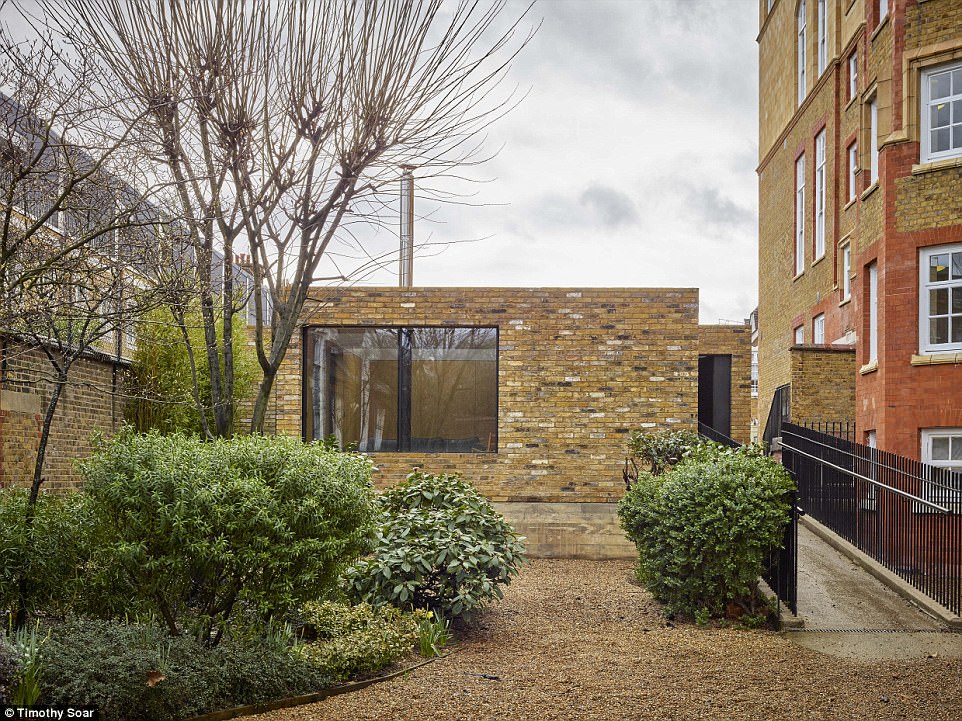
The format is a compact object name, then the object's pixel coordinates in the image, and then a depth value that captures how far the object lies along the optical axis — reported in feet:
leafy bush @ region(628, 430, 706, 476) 45.78
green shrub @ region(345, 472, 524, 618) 25.61
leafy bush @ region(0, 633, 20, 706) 16.30
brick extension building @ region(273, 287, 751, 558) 51.85
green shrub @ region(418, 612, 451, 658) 23.85
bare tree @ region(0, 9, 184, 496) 18.29
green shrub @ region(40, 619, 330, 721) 16.81
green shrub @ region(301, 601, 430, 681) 20.83
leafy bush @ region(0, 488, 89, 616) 20.47
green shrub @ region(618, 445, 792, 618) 27.53
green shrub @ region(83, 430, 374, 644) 19.42
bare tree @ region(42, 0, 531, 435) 24.48
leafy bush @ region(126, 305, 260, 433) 45.37
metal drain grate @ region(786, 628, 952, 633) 27.53
